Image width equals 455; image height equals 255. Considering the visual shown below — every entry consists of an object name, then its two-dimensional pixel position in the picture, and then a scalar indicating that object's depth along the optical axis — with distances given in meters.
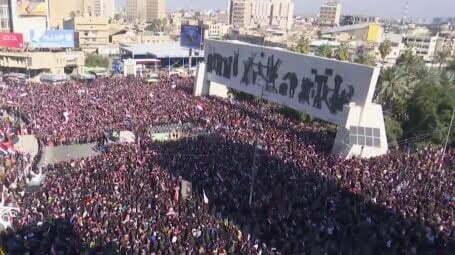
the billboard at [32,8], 76.00
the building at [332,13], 193.75
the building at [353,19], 179.88
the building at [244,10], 198.25
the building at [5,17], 68.69
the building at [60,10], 119.07
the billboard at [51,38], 57.03
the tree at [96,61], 68.86
